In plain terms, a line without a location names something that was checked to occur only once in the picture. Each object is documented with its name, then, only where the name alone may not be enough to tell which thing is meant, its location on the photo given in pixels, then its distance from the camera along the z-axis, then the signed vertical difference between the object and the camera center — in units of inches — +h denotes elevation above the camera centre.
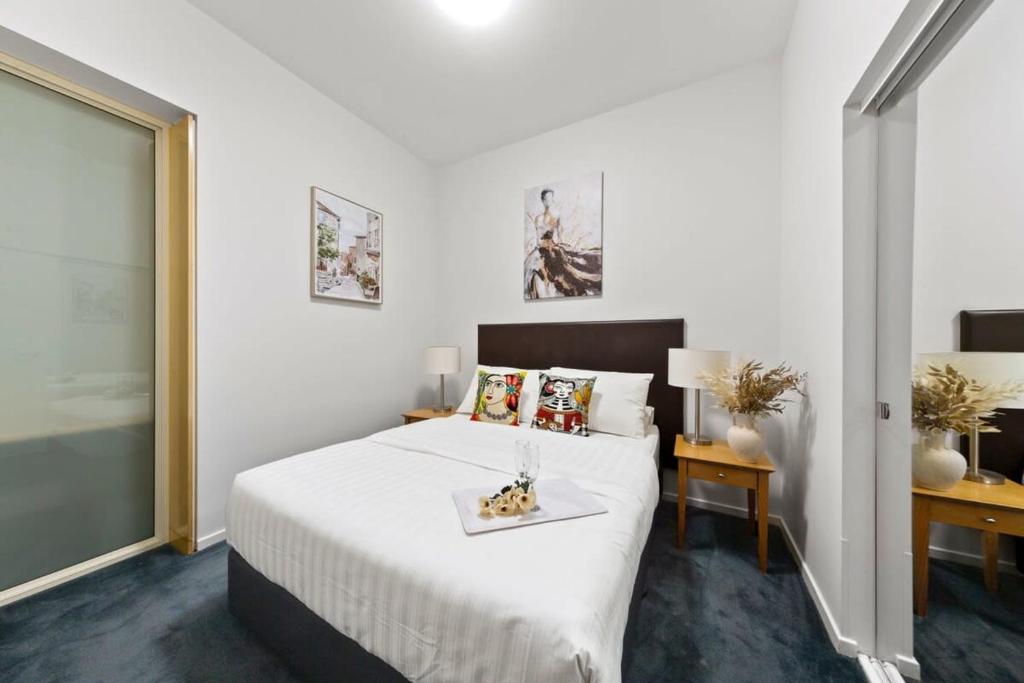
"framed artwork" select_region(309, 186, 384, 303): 104.3 +27.3
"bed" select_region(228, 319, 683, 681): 31.9 -23.8
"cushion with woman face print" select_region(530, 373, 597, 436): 90.7 -16.5
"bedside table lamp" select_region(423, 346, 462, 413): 124.3 -7.1
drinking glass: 50.8 -16.7
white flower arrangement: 46.2 -20.7
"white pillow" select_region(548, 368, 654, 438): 90.5 -16.0
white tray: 44.3 -22.1
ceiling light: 75.6 +69.3
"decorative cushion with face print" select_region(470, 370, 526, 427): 100.7 -16.3
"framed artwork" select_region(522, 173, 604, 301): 114.1 +32.8
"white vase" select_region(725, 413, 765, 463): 76.2 -20.4
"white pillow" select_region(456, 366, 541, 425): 101.1 -15.9
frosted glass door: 63.2 +1.2
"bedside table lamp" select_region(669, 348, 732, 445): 85.6 -5.9
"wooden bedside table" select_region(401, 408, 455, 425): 121.2 -24.9
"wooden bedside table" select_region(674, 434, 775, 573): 72.1 -27.2
